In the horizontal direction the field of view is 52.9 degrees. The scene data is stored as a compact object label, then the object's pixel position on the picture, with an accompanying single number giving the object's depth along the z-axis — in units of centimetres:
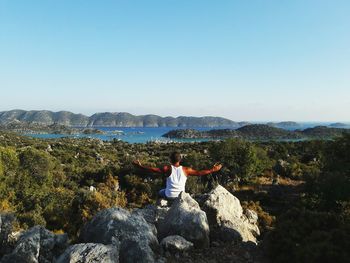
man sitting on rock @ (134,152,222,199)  940
